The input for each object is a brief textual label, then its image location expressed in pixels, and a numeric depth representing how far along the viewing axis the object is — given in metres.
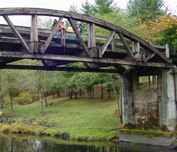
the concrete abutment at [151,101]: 21.37
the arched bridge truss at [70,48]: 14.31
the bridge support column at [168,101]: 21.26
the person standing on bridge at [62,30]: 16.07
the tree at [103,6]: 49.62
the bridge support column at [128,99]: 23.13
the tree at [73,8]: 58.29
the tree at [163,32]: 23.22
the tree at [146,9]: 47.37
